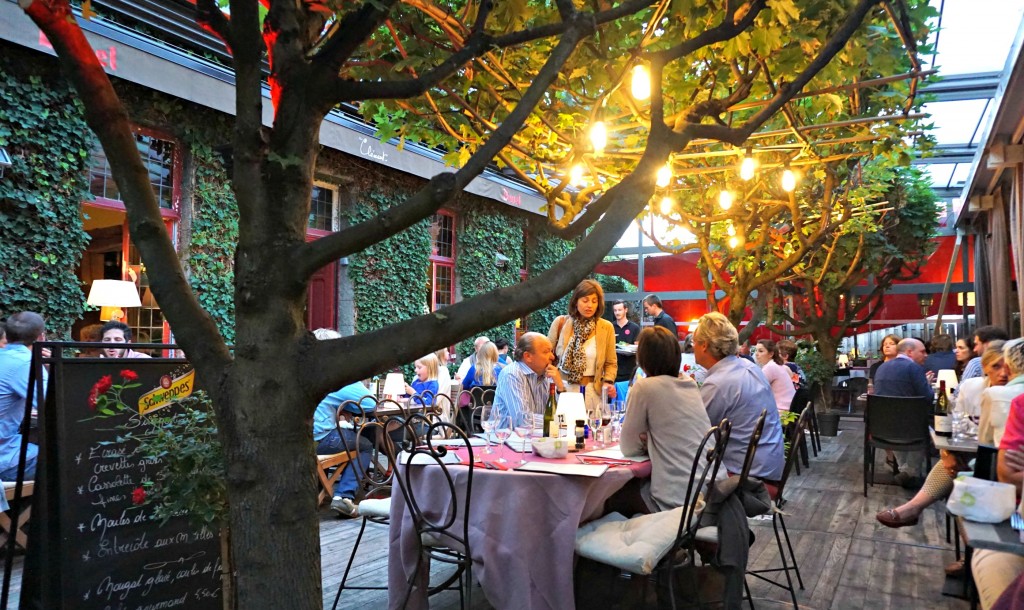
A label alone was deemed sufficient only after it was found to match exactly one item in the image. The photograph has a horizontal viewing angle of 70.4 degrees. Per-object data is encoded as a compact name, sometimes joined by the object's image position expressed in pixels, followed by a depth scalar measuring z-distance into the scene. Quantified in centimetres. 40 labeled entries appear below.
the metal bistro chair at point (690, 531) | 296
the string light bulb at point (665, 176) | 491
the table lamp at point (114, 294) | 624
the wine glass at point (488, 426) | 404
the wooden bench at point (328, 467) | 567
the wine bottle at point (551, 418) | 395
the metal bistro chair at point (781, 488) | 369
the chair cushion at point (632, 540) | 292
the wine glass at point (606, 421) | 424
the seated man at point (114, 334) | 593
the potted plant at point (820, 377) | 1184
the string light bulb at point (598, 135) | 428
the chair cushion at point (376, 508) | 365
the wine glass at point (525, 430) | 381
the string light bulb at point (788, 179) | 555
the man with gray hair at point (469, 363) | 805
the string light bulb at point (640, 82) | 381
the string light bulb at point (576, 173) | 517
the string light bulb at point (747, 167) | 500
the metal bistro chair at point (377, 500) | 330
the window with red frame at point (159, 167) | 754
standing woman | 559
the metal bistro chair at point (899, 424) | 661
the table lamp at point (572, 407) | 398
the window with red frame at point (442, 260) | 1246
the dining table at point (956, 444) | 420
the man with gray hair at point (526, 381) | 447
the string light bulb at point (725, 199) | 608
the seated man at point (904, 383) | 709
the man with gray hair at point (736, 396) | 384
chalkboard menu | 274
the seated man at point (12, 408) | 449
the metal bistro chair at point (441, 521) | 298
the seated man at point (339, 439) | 562
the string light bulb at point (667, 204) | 621
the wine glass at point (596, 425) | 424
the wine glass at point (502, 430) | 370
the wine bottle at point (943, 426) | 470
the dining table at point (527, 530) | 298
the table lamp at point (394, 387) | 640
